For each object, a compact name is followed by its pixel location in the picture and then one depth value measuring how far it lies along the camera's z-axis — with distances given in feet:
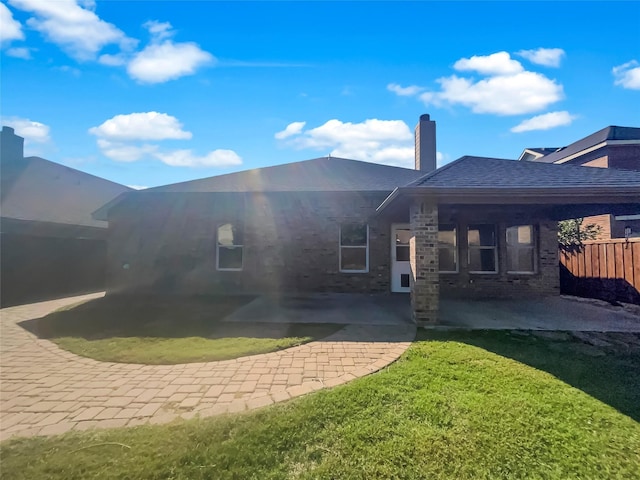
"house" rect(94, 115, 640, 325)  31.73
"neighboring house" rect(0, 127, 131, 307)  35.22
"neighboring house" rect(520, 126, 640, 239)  51.13
